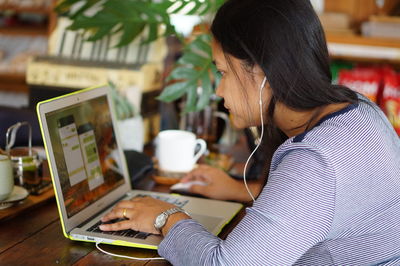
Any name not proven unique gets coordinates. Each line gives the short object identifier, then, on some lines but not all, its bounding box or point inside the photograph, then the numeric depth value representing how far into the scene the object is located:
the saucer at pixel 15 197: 1.28
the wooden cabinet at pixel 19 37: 3.60
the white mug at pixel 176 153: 1.65
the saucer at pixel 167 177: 1.64
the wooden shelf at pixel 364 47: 3.65
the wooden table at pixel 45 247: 1.11
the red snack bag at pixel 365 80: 3.01
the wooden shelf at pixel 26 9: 3.57
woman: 1.00
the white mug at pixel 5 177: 1.24
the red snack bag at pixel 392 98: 2.71
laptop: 1.19
